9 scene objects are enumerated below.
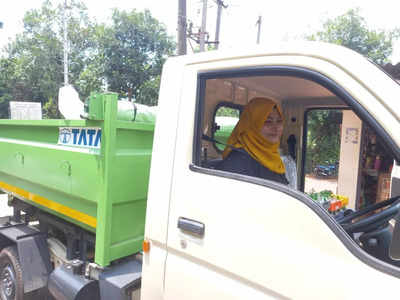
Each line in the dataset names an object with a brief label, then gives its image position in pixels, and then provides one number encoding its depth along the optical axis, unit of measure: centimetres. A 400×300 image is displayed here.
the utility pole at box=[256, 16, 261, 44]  1733
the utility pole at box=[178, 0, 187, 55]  893
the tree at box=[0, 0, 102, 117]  2345
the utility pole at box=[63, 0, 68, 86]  1782
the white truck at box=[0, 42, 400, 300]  111
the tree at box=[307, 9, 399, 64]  1464
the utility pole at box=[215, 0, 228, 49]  1316
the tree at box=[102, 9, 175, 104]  1769
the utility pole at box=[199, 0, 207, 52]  1171
